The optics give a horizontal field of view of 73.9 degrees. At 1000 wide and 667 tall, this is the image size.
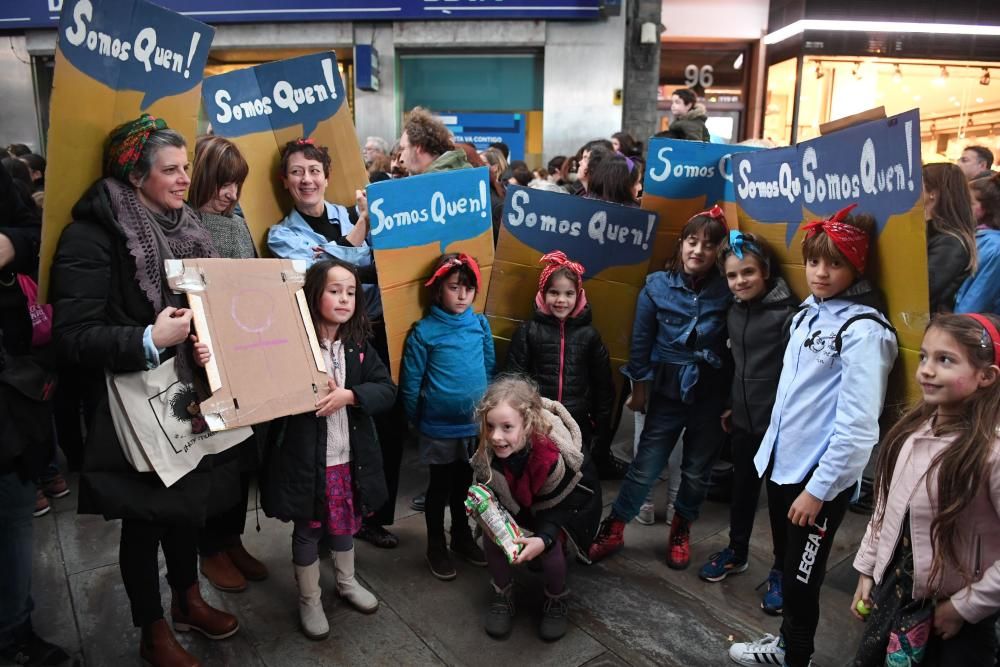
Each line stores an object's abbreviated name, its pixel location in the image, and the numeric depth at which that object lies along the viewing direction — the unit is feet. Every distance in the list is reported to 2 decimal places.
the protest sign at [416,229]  9.92
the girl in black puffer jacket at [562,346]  10.52
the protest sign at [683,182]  10.63
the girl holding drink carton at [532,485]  8.81
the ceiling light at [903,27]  32.55
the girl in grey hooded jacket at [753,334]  8.97
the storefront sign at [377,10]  32.60
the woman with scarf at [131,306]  6.69
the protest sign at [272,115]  10.07
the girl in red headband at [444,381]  10.17
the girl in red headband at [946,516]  5.58
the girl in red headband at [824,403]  7.34
